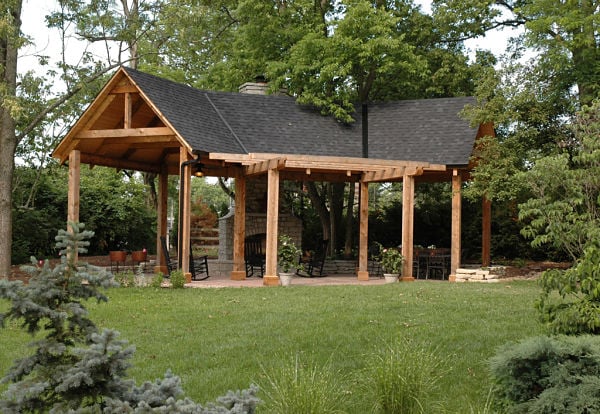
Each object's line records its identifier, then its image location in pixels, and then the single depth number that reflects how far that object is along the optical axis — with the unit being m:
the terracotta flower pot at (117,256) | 15.86
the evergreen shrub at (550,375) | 4.61
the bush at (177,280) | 12.89
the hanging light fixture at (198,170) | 14.24
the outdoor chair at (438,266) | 17.25
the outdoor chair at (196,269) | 14.95
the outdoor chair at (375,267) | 18.35
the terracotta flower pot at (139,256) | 16.28
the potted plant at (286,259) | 14.06
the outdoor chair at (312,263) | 16.42
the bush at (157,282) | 12.83
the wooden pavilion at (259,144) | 13.93
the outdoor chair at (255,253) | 15.94
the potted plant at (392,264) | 15.19
